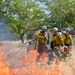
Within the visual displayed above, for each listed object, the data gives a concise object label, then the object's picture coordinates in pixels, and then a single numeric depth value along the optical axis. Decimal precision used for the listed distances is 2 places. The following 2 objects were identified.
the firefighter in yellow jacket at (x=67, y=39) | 12.87
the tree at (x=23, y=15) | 33.81
